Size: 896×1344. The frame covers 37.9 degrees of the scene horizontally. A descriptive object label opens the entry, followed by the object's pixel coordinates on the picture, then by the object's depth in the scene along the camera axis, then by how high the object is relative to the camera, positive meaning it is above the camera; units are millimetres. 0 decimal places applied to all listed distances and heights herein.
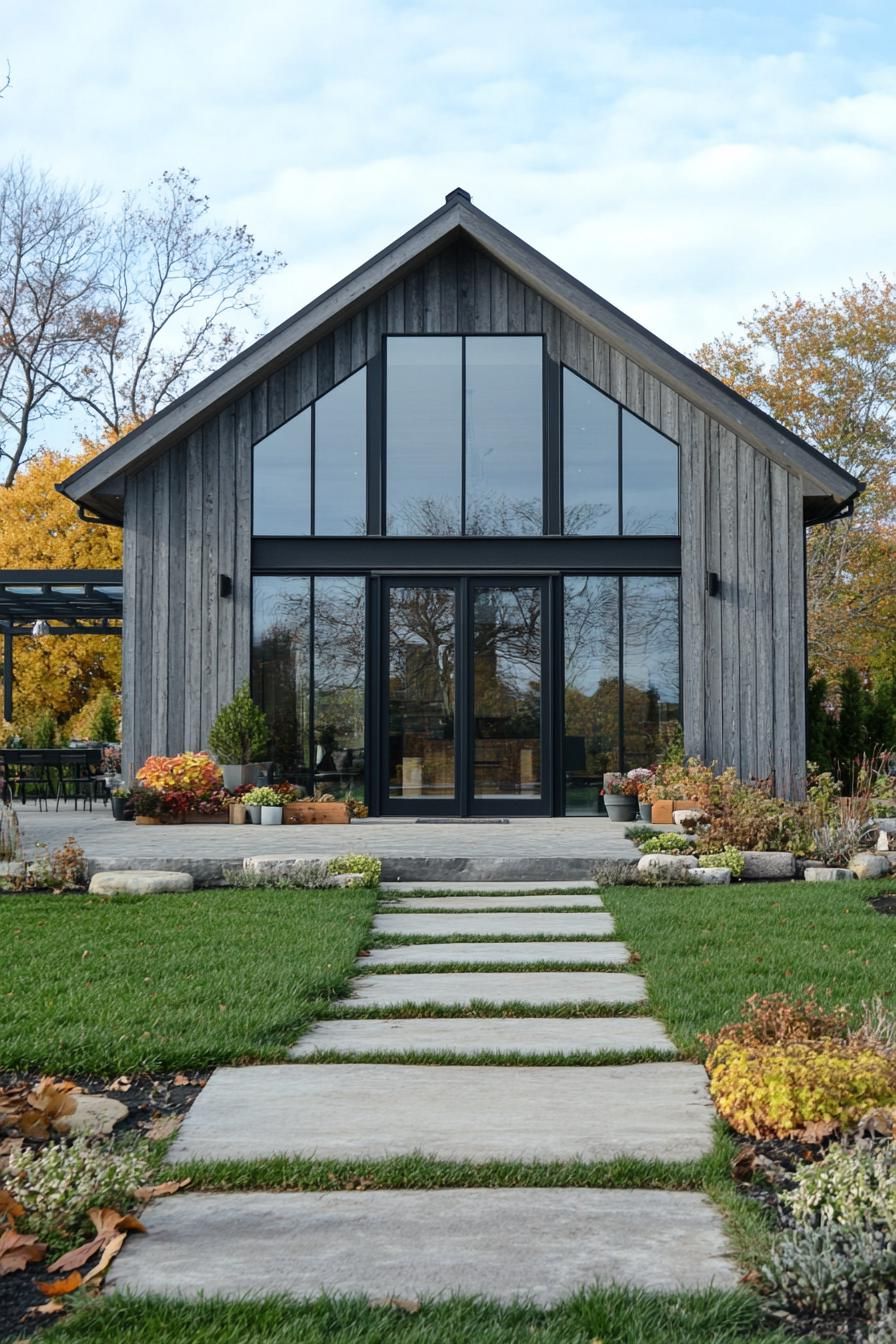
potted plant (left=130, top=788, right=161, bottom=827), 12992 -571
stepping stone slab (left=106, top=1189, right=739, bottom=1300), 2754 -1125
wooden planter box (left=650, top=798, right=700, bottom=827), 13008 -614
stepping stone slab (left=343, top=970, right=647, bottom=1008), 5645 -1082
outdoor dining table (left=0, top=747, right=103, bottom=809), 15344 -314
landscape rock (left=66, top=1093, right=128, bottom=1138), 3752 -1093
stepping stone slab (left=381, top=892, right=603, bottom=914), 8344 -1011
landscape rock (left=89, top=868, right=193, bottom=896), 8883 -912
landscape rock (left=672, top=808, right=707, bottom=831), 11047 -609
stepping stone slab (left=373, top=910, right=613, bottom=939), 7398 -1030
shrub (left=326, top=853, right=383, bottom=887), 9172 -826
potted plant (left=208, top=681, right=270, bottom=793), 13453 +98
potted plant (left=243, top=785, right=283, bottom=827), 12922 -546
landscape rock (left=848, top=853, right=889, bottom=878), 9641 -885
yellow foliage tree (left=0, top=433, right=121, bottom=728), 26094 +3933
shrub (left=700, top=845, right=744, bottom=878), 9555 -840
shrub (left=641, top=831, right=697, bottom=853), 10242 -764
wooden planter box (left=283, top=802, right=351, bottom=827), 13273 -669
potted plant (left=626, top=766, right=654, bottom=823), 13236 -397
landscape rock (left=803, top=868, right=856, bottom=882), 9492 -938
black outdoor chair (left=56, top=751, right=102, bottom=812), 15477 -375
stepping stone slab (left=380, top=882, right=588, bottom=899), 9078 -984
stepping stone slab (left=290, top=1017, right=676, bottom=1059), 4852 -1109
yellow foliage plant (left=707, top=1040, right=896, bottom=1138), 3729 -1000
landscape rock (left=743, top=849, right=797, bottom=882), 9695 -886
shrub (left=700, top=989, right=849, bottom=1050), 4309 -936
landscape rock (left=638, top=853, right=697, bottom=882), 9312 -858
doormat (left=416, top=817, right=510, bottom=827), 13104 -754
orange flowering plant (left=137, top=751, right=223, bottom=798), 13227 -255
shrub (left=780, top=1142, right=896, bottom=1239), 2965 -1047
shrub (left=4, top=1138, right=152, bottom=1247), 3105 -1076
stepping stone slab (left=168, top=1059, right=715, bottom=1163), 3658 -1121
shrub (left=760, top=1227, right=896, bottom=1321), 2691 -1110
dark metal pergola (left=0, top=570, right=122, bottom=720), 16078 +2046
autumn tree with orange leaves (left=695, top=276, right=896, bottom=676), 27391 +6875
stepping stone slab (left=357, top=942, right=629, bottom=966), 6531 -1058
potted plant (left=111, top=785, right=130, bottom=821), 13477 -545
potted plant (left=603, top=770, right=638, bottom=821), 13453 -540
